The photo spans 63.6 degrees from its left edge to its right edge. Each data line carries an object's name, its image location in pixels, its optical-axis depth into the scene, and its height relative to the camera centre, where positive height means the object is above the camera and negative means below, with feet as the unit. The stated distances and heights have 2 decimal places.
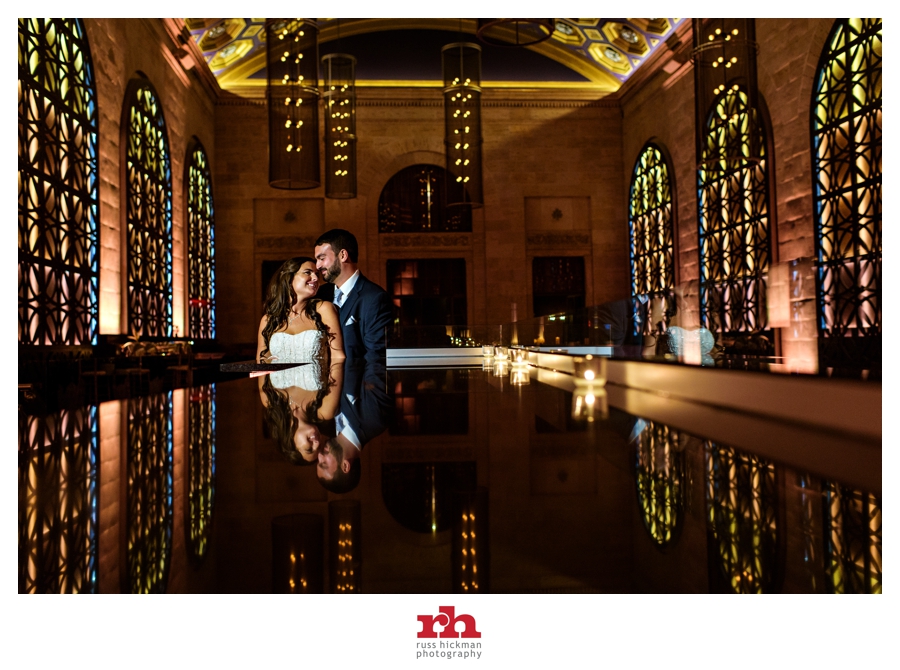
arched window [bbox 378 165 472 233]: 71.15 +12.40
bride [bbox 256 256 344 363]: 12.09 +0.24
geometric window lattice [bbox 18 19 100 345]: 31.73 +7.30
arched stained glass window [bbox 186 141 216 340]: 61.26 +7.70
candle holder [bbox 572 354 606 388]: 9.52 -0.53
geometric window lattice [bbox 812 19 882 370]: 36.40 +7.48
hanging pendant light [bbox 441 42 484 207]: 42.93 +13.44
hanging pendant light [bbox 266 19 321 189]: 32.89 +10.97
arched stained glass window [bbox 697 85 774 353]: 38.42 +8.87
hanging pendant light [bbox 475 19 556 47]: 32.36 +15.26
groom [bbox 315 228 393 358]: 13.15 +0.70
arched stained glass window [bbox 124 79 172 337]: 47.01 +8.56
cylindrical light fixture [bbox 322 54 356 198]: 45.39 +13.74
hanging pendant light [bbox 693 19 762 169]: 33.71 +12.34
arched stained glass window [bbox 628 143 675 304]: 63.31 +9.82
